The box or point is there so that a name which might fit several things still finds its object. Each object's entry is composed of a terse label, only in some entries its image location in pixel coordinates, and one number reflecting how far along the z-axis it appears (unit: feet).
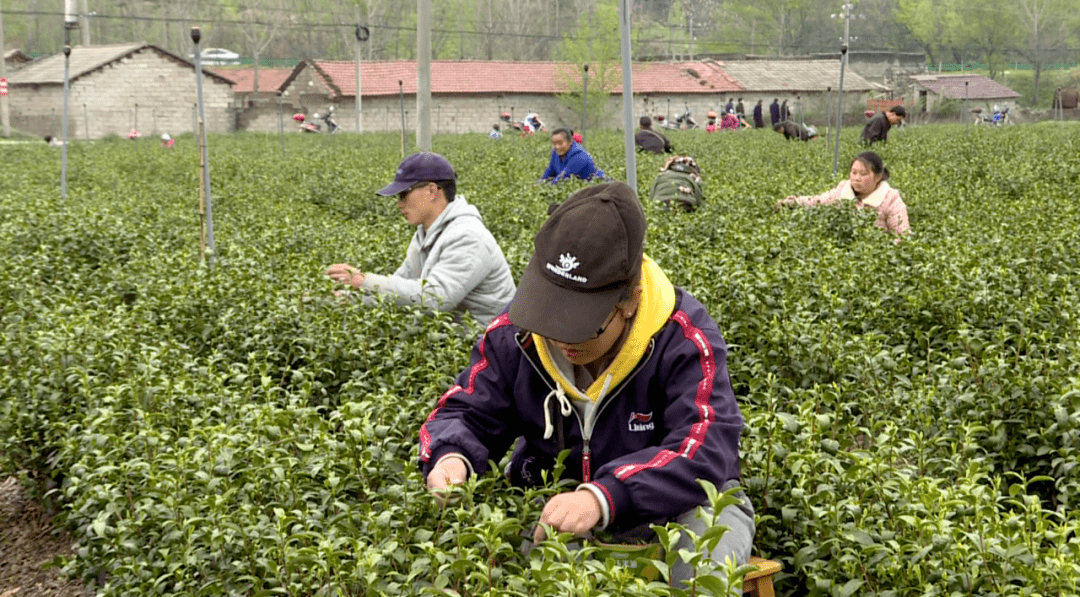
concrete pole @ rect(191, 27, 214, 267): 26.71
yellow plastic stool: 8.71
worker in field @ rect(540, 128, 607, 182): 43.50
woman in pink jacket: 28.99
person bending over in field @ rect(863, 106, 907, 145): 61.21
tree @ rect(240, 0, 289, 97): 282.97
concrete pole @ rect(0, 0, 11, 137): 153.38
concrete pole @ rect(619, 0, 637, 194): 22.68
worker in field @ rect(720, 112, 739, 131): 130.52
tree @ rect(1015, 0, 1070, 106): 304.52
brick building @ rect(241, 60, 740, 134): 183.32
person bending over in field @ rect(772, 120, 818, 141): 94.53
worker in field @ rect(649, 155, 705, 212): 33.45
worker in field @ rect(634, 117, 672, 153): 63.10
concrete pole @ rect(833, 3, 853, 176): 51.50
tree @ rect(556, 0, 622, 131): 181.88
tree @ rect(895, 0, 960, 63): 310.65
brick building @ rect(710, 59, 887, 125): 198.59
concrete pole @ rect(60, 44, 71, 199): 40.83
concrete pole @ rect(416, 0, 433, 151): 56.13
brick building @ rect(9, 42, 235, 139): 175.11
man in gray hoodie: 17.71
